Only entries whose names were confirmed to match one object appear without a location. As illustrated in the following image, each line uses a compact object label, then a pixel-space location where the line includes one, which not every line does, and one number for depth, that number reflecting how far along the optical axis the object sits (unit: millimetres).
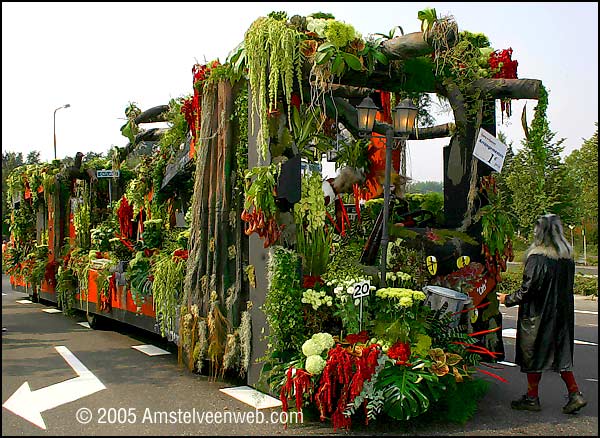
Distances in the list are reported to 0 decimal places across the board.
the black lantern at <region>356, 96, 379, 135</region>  6582
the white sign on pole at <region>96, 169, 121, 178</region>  11359
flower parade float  5609
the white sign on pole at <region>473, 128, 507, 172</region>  7344
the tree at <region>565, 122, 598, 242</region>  28070
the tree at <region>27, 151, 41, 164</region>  53125
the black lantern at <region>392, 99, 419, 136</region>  6602
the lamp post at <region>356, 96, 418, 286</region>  6566
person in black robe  5770
